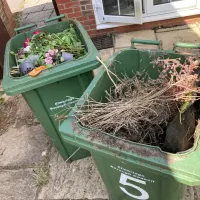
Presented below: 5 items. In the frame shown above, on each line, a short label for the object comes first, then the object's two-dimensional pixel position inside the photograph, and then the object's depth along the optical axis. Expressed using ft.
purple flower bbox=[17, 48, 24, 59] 6.75
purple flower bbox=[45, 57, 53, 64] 6.20
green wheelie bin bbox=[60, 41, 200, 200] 3.39
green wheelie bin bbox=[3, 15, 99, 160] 5.47
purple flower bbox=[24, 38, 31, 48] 7.02
